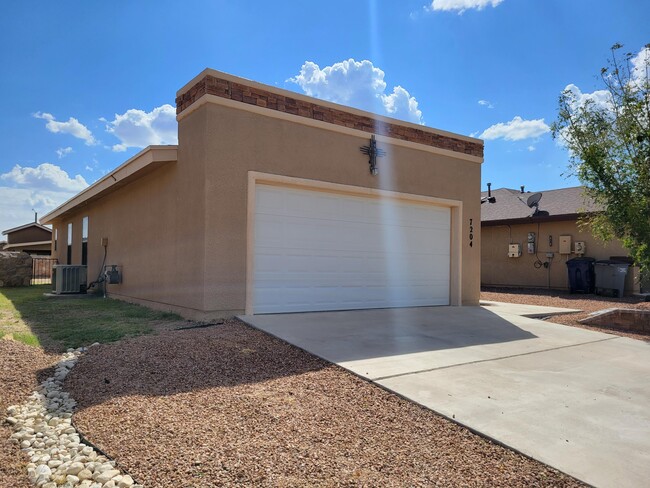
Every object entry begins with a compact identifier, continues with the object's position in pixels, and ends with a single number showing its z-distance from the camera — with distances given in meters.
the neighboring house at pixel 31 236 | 37.49
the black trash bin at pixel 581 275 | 15.74
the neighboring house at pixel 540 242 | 16.27
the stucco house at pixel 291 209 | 7.74
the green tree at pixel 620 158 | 9.97
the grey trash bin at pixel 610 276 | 14.76
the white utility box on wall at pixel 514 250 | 17.98
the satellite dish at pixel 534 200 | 17.95
